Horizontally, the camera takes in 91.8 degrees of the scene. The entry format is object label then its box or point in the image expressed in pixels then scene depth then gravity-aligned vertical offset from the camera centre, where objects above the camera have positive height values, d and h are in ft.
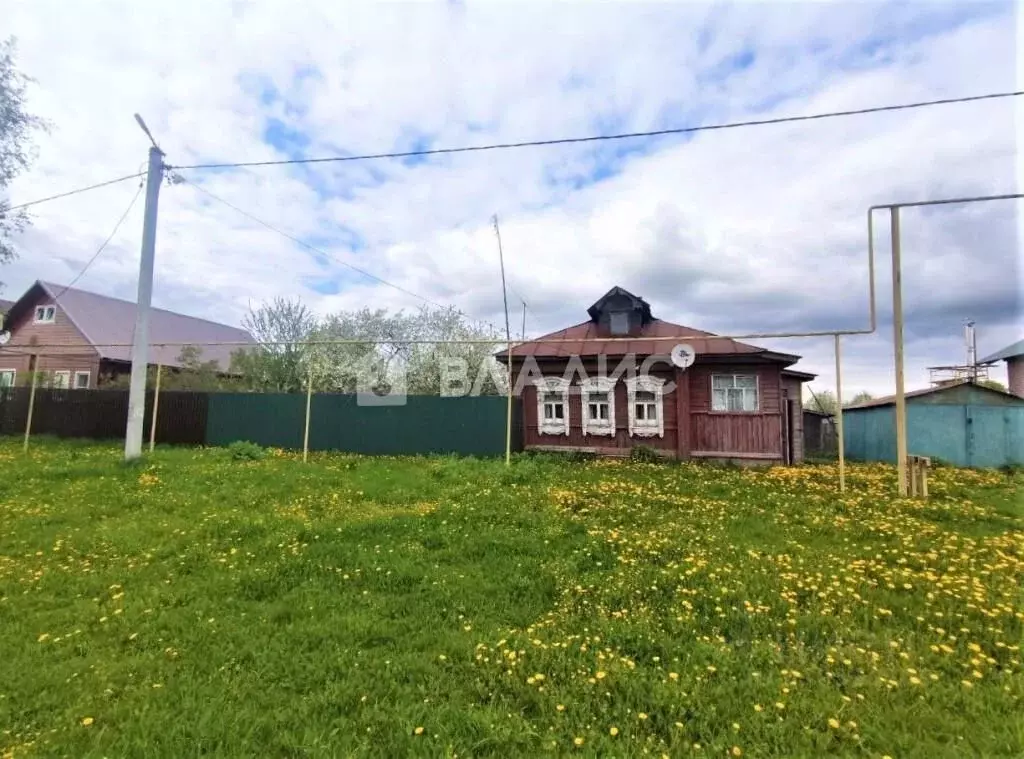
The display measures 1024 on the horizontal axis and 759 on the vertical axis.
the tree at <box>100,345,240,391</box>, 55.47 +3.72
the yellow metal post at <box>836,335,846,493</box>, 26.07 +0.72
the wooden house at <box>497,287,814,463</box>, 42.42 +1.67
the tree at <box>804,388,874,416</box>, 92.32 +4.15
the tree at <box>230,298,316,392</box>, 62.23 +5.45
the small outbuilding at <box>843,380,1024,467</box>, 45.39 -0.07
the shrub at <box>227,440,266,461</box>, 35.17 -3.00
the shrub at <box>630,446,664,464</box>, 41.34 -3.09
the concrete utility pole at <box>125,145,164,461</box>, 32.24 +7.06
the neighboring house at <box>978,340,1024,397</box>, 66.44 +8.50
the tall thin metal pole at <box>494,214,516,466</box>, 32.27 -1.83
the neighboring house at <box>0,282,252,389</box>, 67.56 +10.70
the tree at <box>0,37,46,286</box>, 45.50 +26.75
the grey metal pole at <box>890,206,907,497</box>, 24.79 +4.28
